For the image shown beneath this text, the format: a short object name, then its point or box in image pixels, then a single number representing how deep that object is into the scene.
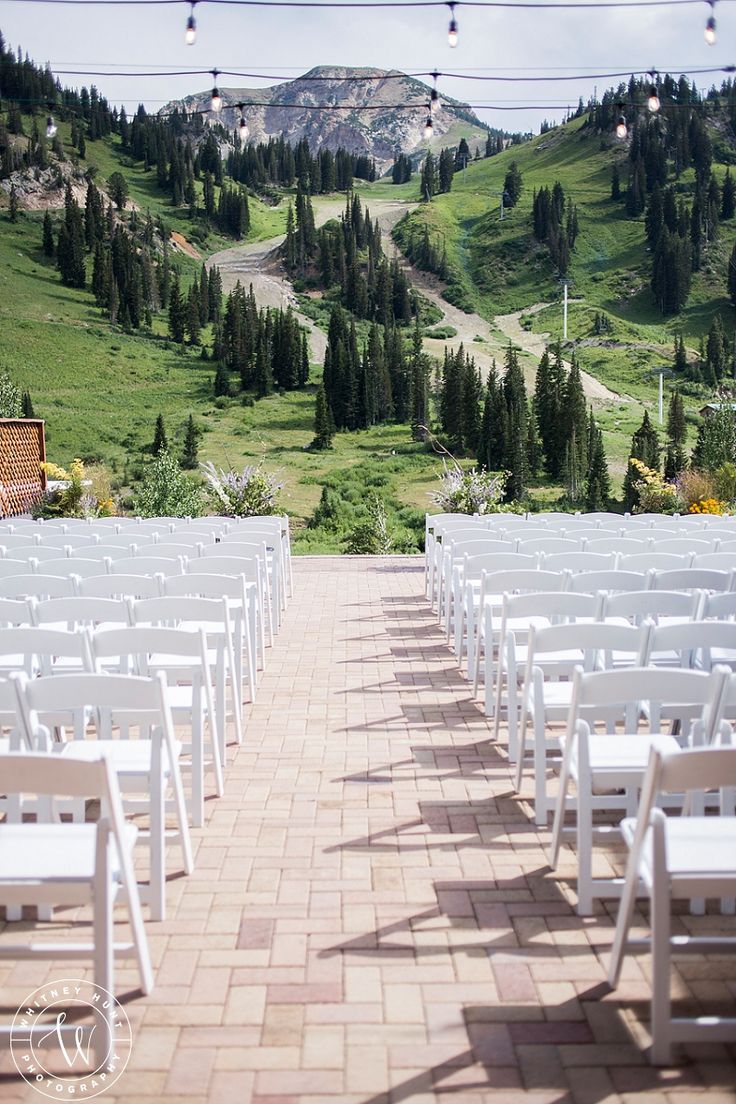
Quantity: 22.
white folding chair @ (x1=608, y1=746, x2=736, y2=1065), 2.44
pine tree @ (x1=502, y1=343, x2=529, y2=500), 50.19
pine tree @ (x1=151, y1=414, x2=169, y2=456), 51.28
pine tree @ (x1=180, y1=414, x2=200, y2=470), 50.81
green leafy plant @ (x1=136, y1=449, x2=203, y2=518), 14.98
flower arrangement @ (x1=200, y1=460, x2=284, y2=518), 13.85
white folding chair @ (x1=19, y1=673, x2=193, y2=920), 2.98
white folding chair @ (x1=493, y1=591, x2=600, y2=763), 4.46
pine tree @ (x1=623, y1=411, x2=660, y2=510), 48.49
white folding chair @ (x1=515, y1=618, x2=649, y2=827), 3.71
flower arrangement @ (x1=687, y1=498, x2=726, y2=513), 14.17
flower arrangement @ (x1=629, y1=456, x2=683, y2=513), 15.53
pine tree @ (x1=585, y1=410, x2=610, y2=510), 45.94
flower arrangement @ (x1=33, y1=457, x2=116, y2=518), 14.66
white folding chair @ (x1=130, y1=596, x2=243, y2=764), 4.46
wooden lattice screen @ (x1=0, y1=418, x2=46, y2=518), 14.62
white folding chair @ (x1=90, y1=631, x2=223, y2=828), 3.67
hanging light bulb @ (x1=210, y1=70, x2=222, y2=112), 10.95
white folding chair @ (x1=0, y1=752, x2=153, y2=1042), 2.44
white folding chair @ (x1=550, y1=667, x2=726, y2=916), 2.99
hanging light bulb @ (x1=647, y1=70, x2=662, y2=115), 10.09
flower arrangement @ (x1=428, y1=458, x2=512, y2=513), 13.76
